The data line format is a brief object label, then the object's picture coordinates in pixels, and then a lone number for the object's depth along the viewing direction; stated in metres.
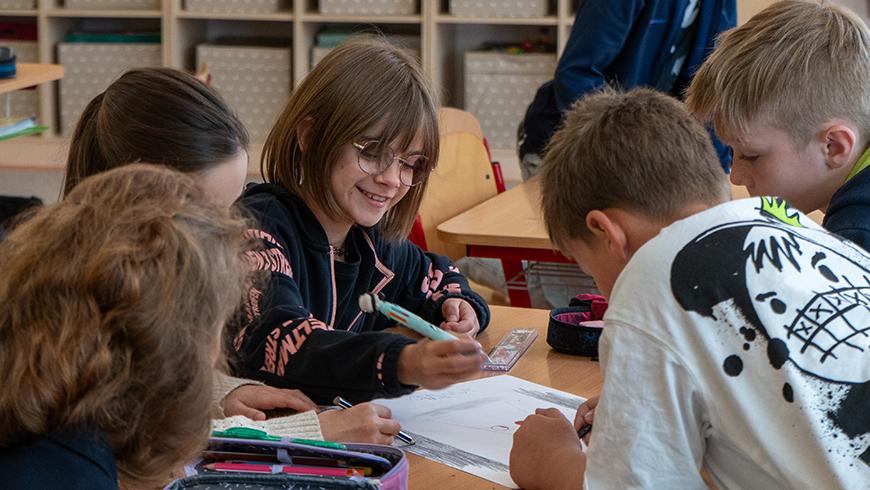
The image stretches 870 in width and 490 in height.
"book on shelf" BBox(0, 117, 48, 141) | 4.00
